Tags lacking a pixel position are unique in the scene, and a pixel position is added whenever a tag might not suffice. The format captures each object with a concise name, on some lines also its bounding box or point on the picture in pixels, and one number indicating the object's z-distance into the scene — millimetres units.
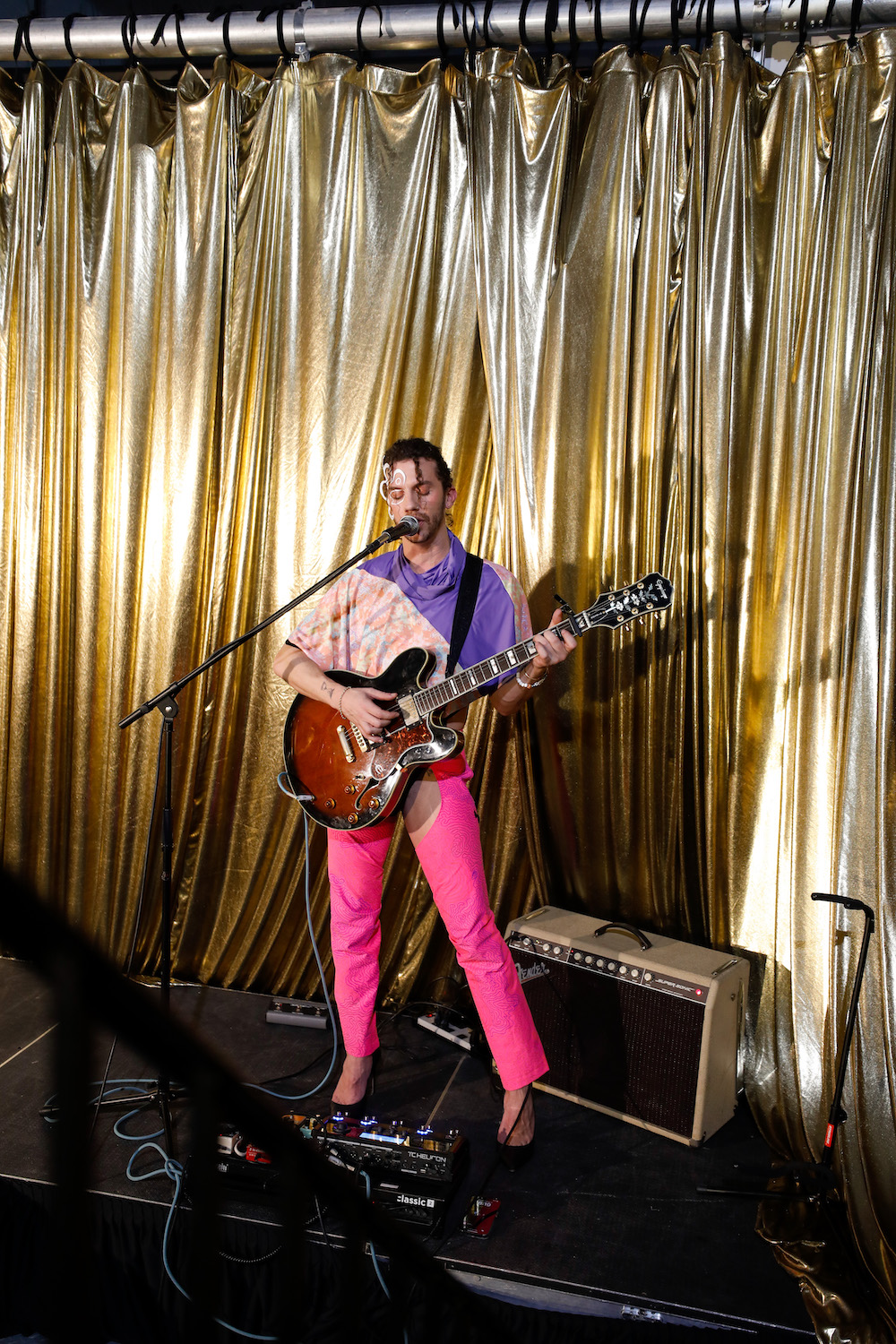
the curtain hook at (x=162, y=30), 3293
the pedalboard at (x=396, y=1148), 2367
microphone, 2521
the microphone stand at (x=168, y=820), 2537
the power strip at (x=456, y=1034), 3125
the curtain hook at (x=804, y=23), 2750
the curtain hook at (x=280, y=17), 3232
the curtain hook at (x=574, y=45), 2946
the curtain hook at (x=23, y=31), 3406
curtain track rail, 2816
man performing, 2531
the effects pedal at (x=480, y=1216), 2281
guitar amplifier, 2619
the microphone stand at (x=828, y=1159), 2393
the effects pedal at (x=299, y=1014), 3244
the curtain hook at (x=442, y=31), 3055
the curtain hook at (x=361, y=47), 3143
